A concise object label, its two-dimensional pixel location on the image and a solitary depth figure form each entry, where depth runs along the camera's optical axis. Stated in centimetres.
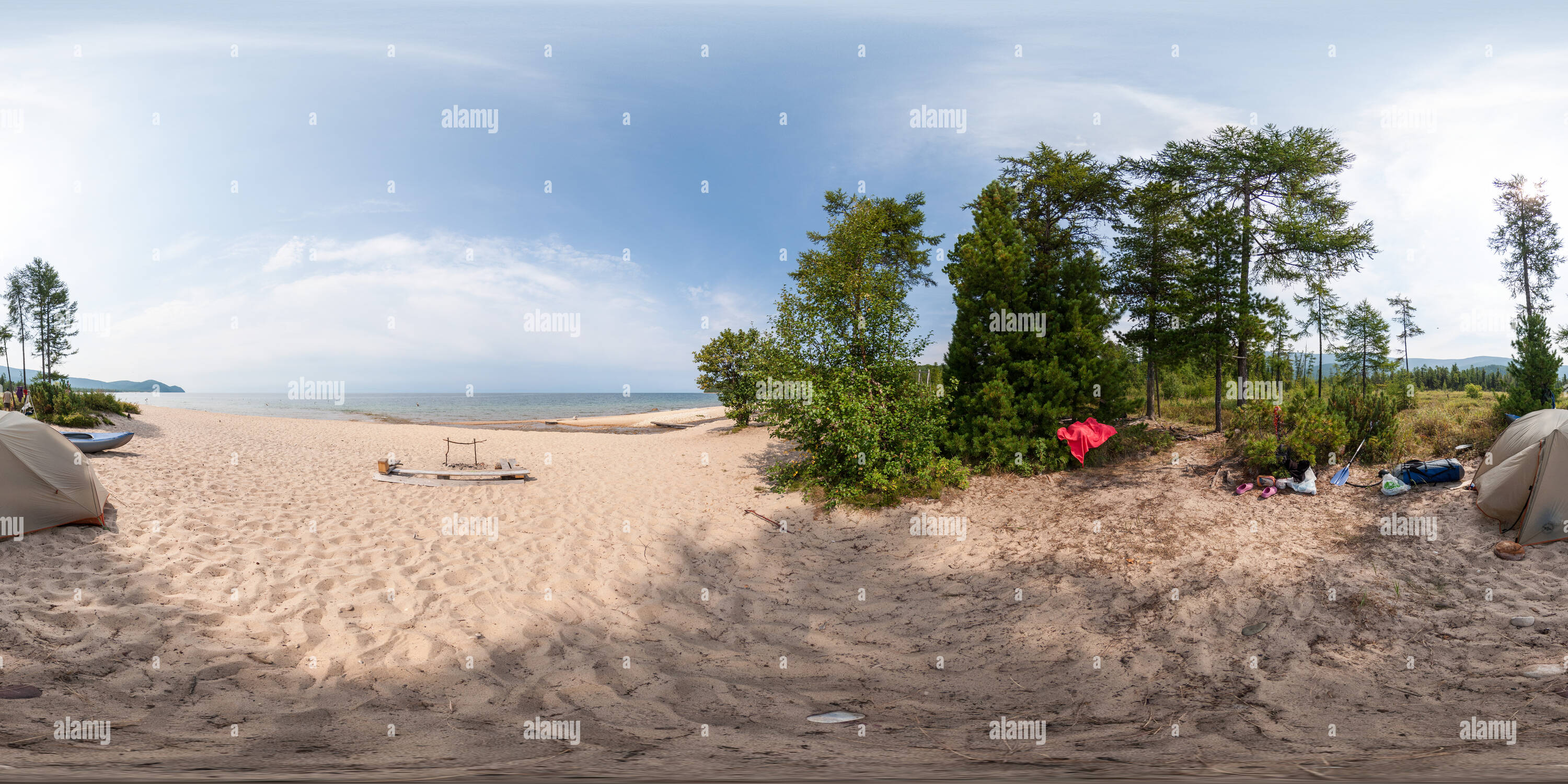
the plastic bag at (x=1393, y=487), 891
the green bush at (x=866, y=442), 1168
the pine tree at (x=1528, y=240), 2366
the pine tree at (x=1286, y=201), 1514
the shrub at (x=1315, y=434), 1000
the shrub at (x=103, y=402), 2138
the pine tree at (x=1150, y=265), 1700
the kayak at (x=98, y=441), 1259
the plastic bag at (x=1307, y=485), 946
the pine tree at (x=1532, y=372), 1166
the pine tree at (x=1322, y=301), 1579
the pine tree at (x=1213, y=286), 1492
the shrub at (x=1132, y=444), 1284
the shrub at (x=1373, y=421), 1024
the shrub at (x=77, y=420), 1838
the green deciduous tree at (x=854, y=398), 1178
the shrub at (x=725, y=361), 2591
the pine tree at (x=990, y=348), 1238
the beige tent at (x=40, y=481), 745
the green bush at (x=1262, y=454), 1009
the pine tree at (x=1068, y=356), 1234
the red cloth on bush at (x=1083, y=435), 1204
